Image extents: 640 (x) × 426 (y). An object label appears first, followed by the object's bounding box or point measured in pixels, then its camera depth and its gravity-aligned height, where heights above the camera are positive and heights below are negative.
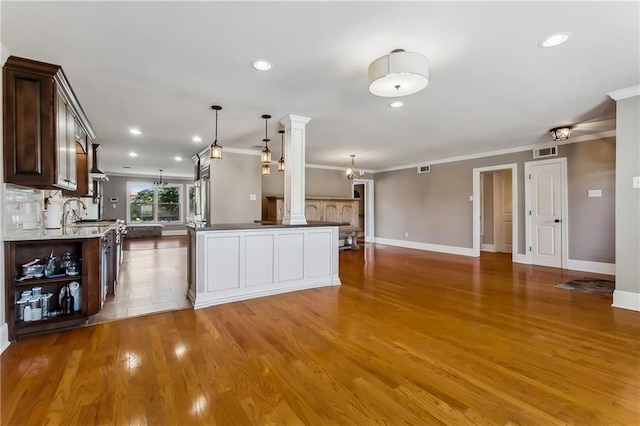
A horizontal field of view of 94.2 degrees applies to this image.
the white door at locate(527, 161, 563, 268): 5.59 -0.04
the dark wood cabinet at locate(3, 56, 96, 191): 2.49 +0.80
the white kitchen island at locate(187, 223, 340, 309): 3.41 -0.61
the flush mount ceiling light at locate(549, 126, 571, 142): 4.64 +1.22
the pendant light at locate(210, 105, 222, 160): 3.79 +0.81
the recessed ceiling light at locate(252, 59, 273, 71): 2.60 +1.33
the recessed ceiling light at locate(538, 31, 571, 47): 2.20 +1.30
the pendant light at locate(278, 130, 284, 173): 5.07 +0.87
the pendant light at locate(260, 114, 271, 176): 4.22 +0.85
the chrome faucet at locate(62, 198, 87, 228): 3.80 +0.02
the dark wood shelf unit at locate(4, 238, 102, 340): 2.51 -0.61
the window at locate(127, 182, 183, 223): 11.12 +0.41
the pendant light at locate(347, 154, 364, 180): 7.11 +0.94
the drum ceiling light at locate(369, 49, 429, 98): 2.25 +1.07
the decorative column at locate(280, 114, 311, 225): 4.15 +0.64
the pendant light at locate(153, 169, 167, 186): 11.48 +1.22
